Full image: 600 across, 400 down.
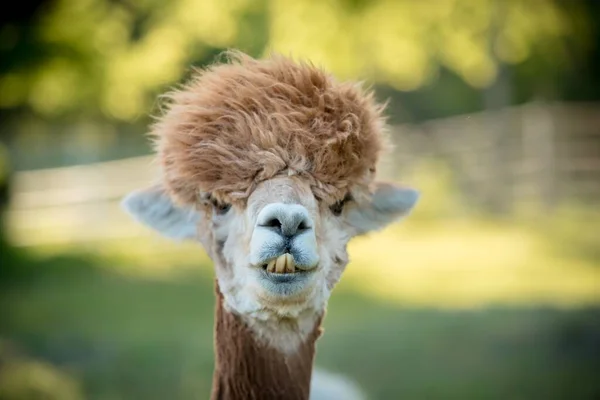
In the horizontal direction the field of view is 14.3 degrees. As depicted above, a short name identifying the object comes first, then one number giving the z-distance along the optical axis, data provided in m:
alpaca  2.52
